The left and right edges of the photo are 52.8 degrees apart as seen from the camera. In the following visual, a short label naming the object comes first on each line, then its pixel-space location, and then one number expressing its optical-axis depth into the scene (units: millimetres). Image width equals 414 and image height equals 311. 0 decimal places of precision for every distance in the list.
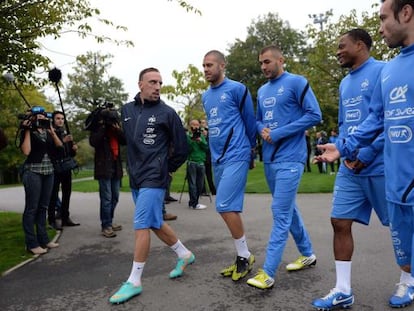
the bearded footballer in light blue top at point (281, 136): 4145
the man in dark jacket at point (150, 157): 4176
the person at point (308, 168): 20081
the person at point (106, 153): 6660
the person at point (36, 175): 5594
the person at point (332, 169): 17978
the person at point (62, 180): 7488
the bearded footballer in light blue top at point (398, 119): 2615
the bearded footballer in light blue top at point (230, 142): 4391
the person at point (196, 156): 10102
